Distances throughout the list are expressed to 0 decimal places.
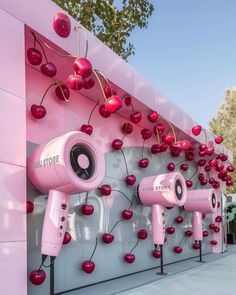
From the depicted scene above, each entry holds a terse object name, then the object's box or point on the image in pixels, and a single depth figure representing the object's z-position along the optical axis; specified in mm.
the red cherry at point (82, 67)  2363
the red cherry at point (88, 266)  3090
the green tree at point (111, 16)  7723
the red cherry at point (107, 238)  3424
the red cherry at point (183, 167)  5449
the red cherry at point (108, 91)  3069
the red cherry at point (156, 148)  4455
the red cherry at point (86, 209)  3166
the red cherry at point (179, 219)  5112
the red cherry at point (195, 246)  5488
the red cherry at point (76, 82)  2394
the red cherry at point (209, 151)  5181
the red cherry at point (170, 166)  4944
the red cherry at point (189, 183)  5407
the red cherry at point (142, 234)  4071
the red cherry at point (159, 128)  4260
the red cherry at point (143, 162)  4217
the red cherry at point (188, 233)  5423
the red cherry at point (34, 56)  2467
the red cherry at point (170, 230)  4724
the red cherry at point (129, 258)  3740
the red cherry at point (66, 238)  2723
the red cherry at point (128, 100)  3584
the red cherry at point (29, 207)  2505
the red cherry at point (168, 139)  4293
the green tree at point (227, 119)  15372
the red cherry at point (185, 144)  4270
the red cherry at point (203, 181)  6007
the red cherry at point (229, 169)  6542
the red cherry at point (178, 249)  4939
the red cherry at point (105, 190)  3439
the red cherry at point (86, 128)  3286
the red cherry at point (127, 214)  3812
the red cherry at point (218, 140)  5587
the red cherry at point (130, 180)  3939
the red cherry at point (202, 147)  5192
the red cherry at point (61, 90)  3033
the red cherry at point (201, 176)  5998
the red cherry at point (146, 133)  4172
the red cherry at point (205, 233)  5821
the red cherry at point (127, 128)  4032
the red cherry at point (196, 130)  4628
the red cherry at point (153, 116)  3978
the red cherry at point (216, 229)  6193
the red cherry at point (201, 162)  5765
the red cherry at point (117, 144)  3750
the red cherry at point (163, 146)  4423
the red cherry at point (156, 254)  4285
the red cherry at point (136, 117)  3841
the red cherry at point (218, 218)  6231
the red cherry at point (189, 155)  5615
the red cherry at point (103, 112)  3455
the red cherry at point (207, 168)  6049
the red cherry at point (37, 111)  2724
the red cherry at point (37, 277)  2455
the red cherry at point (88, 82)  2494
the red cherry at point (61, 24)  2414
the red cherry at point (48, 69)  2539
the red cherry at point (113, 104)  2709
